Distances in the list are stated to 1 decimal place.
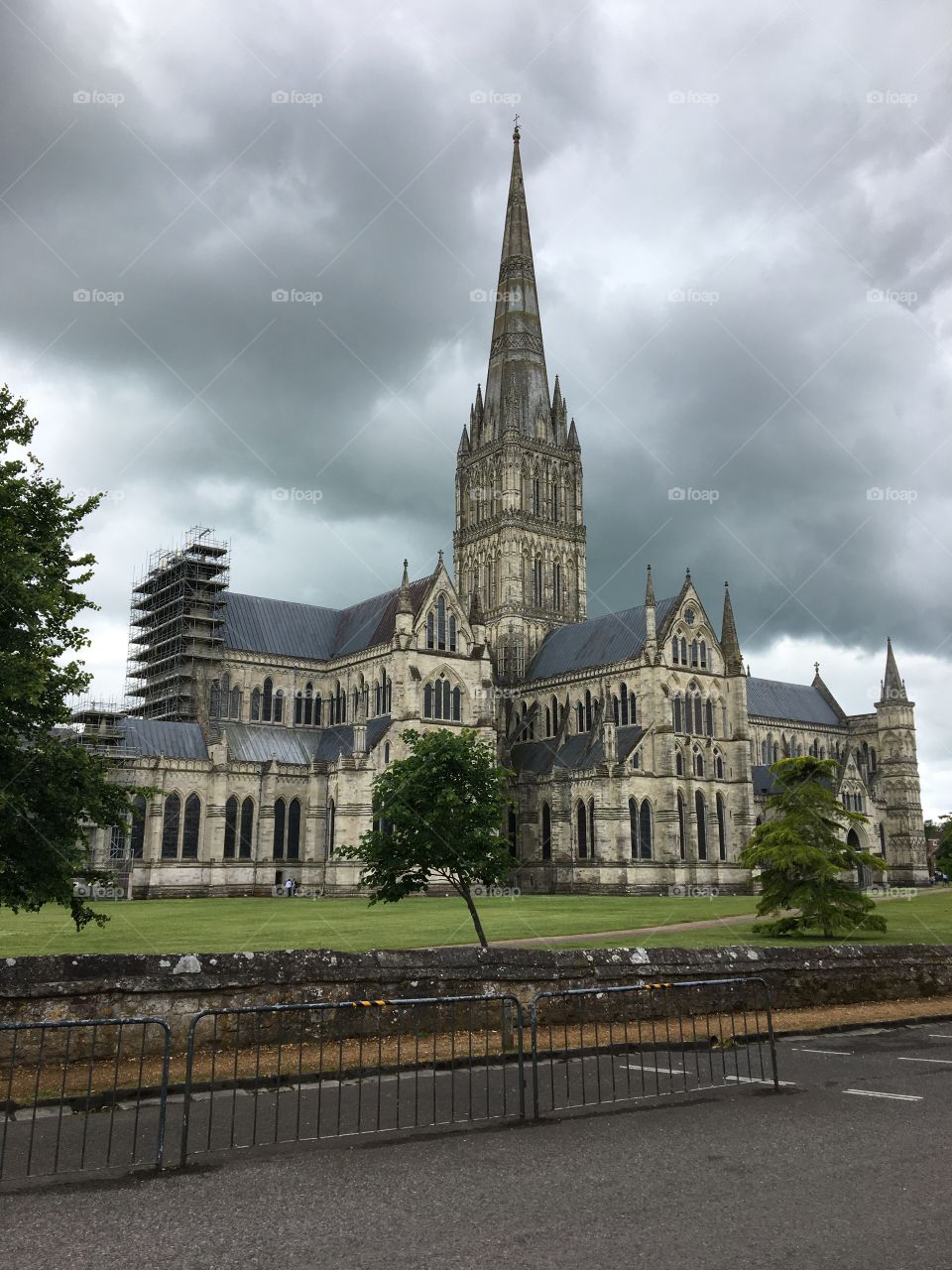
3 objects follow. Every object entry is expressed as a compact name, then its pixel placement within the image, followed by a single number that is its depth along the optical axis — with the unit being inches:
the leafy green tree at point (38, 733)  723.4
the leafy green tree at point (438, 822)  970.1
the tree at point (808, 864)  1119.0
